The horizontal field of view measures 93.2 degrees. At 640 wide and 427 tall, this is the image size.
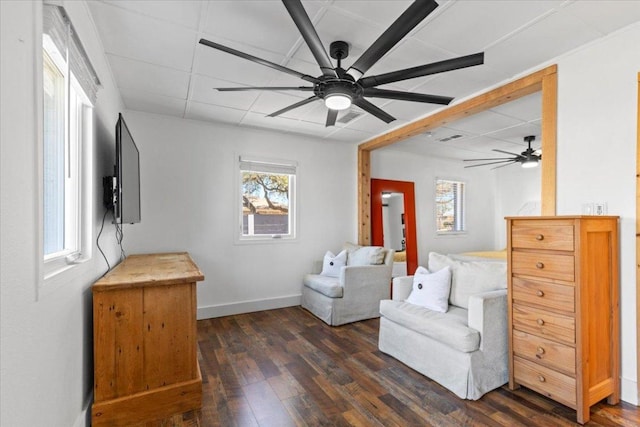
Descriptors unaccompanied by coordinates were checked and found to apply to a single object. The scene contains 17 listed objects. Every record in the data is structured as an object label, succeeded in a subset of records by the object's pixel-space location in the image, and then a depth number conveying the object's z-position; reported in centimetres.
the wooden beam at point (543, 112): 252
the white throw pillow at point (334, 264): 429
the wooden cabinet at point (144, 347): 190
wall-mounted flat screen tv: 216
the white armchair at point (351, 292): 376
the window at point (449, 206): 621
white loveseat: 222
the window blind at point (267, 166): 432
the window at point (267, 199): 438
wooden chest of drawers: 196
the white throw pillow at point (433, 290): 270
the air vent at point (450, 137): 471
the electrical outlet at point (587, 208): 230
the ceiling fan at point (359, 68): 154
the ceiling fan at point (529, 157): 473
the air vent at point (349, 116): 368
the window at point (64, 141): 149
